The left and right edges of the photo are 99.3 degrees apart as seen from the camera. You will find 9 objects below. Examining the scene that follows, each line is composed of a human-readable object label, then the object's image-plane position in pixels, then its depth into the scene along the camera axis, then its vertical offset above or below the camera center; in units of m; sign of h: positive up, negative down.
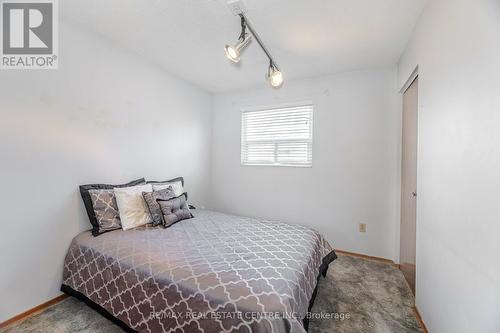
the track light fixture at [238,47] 1.64 +0.91
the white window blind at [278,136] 3.21 +0.46
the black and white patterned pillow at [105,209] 2.03 -0.45
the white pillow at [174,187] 2.55 -0.29
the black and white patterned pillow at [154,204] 2.29 -0.44
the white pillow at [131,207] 2.15 -0.46
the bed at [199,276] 1.17 -0.75
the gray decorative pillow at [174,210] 2.28 -0.52
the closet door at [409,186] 2.06 -0.22
